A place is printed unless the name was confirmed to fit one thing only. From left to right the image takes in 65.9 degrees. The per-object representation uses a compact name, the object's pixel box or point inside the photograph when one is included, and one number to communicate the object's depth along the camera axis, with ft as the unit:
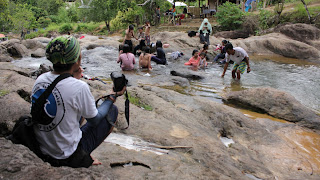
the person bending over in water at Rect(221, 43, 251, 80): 26.12
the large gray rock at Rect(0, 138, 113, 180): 5.79
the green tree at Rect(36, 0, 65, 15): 112.98
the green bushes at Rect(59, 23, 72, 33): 91.09
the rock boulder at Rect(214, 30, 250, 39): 60.49
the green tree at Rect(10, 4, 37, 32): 71.46
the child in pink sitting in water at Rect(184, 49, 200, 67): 36.38
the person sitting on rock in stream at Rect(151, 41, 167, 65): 36.71
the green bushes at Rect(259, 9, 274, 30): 60.39
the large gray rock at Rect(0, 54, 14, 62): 39.17
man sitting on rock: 6.21
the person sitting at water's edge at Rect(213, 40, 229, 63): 41.57
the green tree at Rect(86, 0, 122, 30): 76.18
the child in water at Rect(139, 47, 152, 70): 32.65
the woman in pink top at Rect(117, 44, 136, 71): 31.04
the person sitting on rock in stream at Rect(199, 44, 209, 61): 40.67
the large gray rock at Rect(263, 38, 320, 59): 43.86
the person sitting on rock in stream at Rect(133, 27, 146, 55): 44.36
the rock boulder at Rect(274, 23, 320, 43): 49.21
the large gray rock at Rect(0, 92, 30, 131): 10.18
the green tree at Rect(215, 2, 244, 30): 64.13
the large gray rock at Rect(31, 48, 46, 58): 45.50
